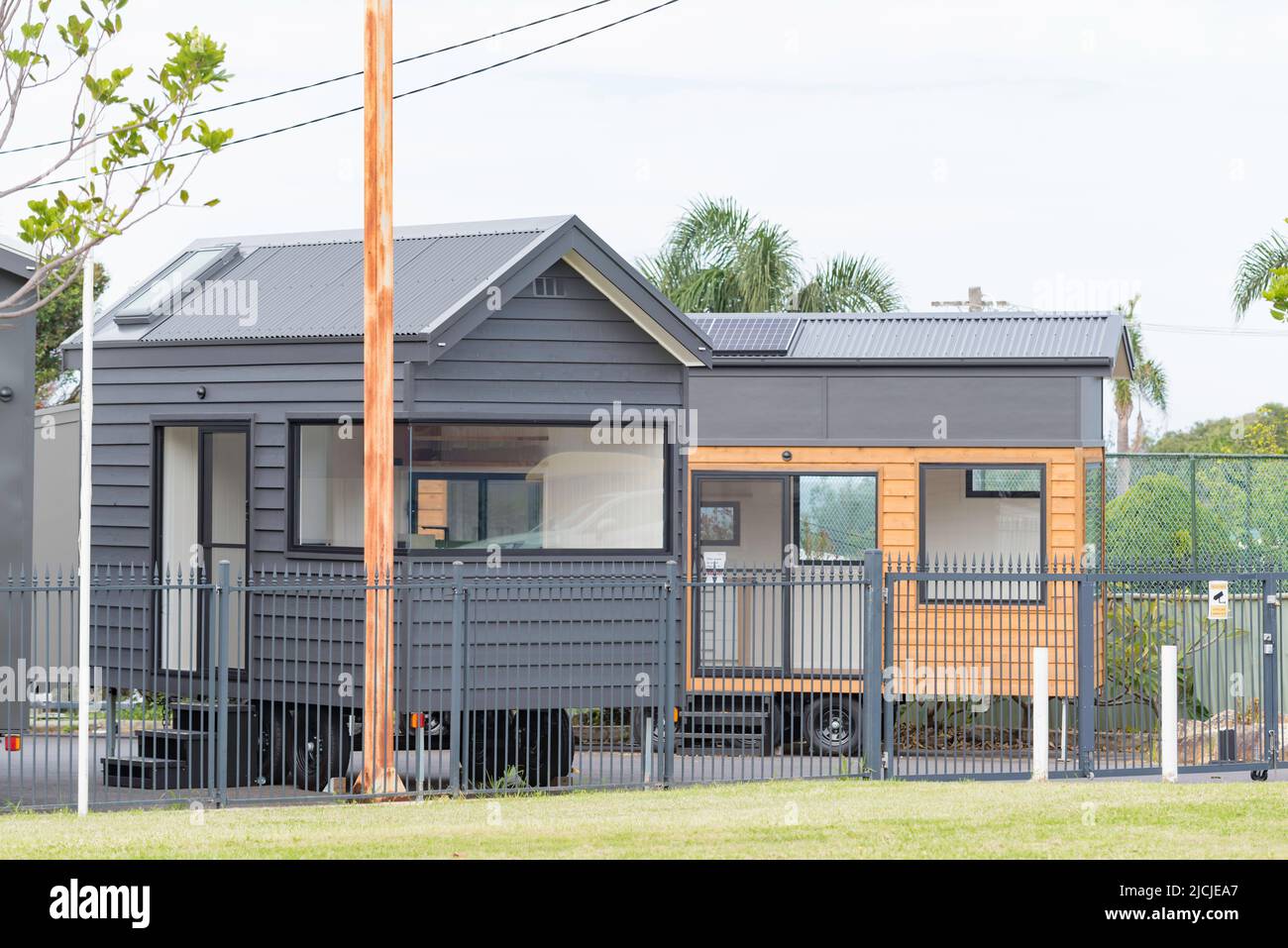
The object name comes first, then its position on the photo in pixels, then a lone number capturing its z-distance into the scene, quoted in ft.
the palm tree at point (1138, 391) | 130.72
